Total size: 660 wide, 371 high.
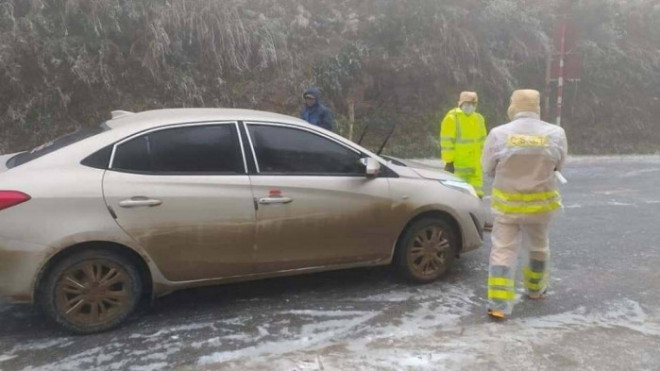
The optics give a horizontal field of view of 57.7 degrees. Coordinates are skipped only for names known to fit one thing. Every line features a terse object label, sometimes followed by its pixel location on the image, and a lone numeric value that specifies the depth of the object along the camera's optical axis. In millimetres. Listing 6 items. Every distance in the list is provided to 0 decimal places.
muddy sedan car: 3799
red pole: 14594
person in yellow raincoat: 6660
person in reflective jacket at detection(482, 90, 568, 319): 4316
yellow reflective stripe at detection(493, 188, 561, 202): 4359
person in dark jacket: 7215
